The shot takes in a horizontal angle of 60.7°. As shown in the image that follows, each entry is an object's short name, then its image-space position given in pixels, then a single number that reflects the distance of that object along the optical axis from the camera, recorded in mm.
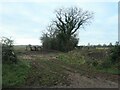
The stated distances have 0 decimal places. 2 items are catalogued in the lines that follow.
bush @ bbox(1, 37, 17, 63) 6069
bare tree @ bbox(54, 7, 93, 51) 18697
